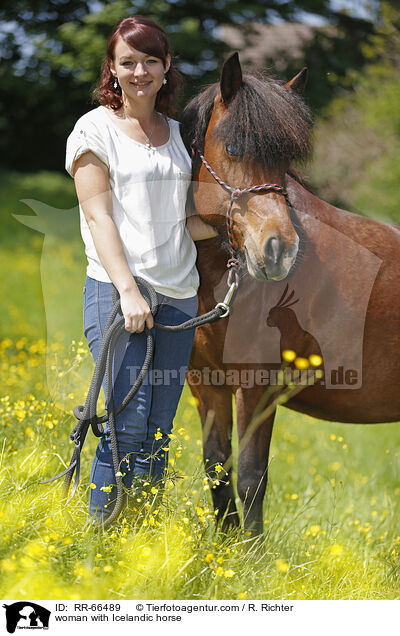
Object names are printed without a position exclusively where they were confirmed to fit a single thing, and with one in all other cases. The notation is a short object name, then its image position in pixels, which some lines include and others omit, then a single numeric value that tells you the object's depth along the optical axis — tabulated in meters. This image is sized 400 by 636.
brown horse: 4.52
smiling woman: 4.15
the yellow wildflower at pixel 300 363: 5.44
